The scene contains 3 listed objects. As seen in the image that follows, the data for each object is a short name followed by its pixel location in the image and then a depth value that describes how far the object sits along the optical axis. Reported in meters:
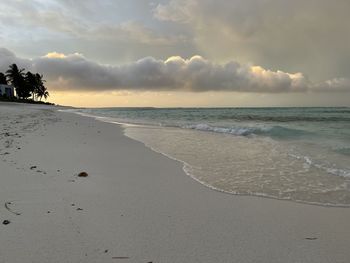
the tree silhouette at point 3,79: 78.18
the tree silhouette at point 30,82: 79.78
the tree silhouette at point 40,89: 88.19
